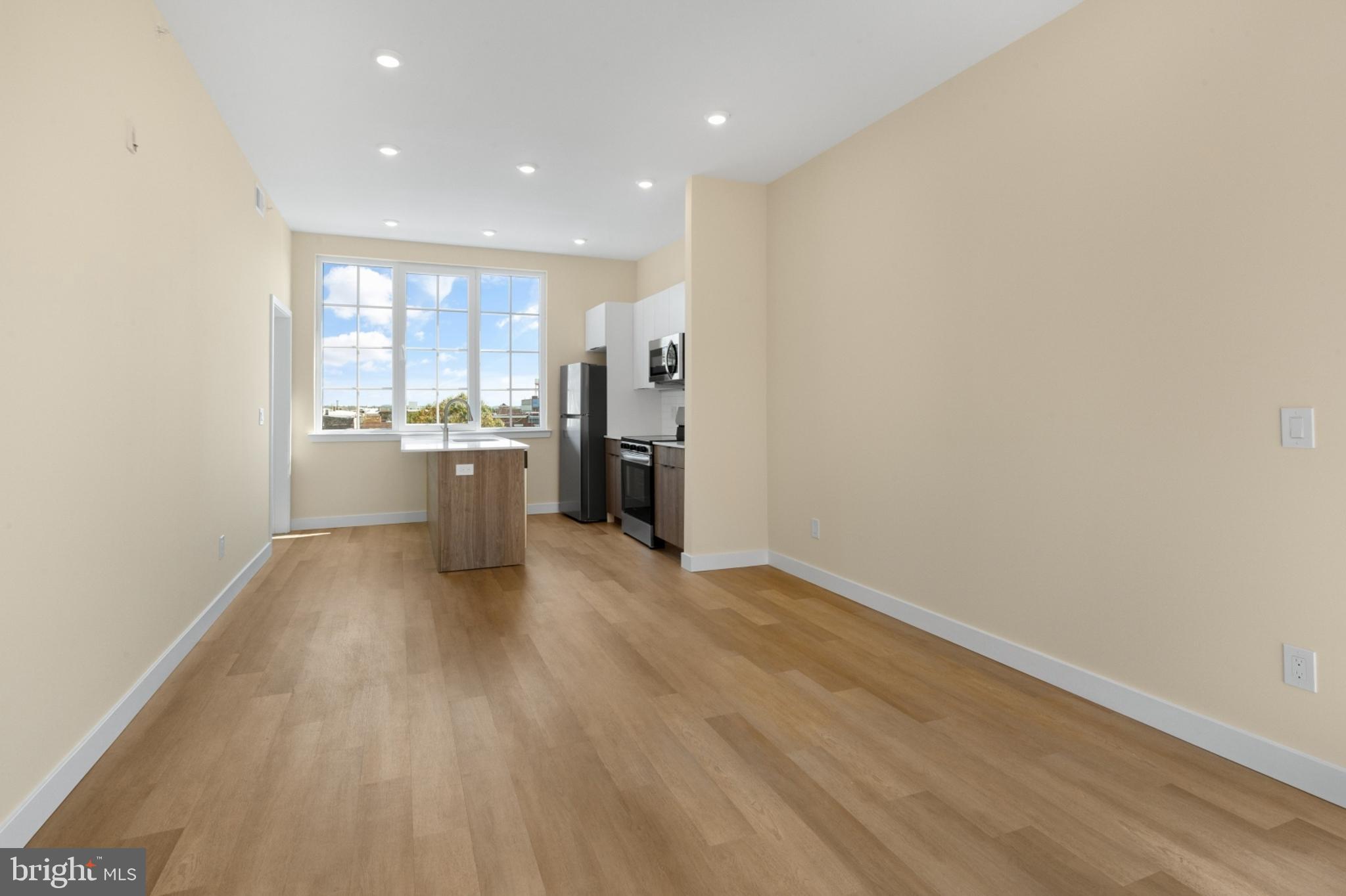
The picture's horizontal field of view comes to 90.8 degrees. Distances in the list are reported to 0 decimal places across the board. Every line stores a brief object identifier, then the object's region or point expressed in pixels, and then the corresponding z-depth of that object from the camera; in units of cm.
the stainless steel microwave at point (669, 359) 541
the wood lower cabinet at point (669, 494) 502
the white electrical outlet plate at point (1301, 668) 202
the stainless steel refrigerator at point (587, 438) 661
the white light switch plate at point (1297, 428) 201
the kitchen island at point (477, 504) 471
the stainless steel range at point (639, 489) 556
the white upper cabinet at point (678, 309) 557
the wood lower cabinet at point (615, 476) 642
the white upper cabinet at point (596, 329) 671
